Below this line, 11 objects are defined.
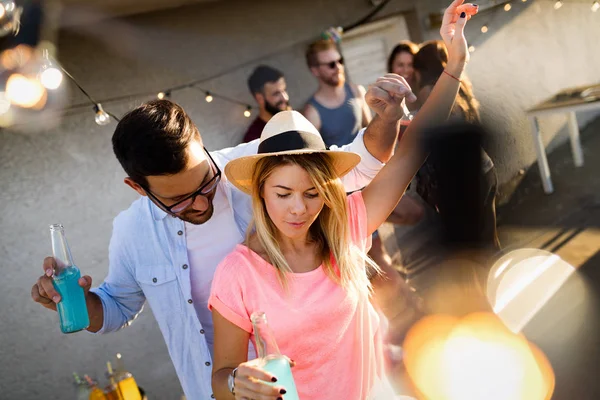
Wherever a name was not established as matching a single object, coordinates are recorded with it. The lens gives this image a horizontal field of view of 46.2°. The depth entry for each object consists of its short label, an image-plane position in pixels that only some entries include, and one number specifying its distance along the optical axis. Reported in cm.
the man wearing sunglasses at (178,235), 243
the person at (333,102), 525
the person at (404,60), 503
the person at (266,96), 536
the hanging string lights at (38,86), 320
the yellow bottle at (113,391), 380
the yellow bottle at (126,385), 385
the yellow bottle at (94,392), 378
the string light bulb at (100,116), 417
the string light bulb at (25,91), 383
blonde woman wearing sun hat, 218
